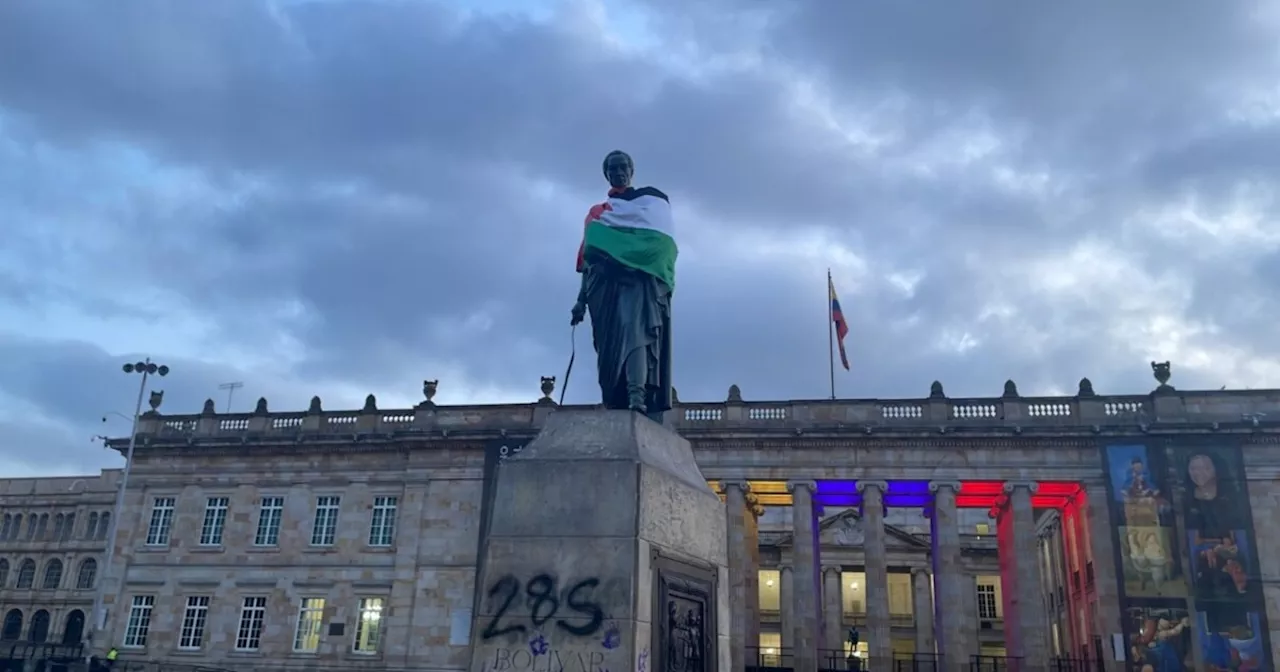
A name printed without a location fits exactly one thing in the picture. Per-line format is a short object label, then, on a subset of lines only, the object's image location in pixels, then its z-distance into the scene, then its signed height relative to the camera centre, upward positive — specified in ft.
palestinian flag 30.01 +12.52
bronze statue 29.27 +10.68
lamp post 124.26 +15.24
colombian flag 128.67 +43.15
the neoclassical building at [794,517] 106.32 +17.24
